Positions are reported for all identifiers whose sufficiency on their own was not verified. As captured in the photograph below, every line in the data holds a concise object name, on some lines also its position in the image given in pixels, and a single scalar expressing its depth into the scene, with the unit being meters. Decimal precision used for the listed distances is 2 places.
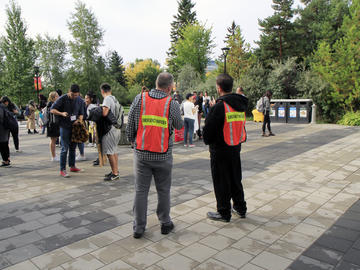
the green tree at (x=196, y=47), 41.91
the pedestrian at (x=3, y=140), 7.49
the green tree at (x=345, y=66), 15.18
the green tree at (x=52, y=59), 44.22
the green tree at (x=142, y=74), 70.38
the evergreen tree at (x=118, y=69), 71.66
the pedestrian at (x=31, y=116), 14.15
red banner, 26.58
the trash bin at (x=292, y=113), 17.05
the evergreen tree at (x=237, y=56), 26.61
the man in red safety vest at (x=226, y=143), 3.63
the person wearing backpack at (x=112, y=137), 5.74
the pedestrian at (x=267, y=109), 11.59
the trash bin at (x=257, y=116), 18.25
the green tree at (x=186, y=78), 35.31
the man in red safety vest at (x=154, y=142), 3.26
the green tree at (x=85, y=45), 43.38
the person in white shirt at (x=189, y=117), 9.59
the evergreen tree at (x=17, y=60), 30.11
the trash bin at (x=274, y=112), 18.02
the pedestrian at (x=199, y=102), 12.16
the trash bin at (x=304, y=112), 16.64
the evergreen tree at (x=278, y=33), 31.23
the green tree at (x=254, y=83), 21.11
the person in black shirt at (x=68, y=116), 6.15
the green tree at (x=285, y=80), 19.62
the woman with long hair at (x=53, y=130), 7.62
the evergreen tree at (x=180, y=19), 55.09
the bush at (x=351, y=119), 14.98
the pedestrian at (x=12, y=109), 8.00
